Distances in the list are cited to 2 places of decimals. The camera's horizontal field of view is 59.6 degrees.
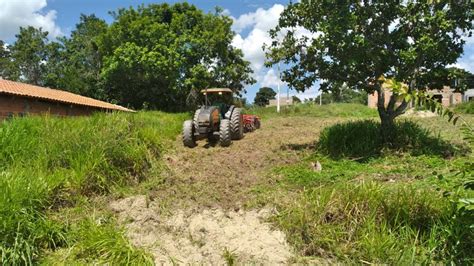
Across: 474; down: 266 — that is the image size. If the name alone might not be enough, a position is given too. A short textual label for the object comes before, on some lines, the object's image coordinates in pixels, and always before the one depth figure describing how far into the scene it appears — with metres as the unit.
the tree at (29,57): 37.03
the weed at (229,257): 4.59
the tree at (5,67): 36.69
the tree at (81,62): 32.00
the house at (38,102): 16.36
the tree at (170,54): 25.67
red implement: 13.37
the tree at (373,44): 7.91
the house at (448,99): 32.19
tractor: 10.05
